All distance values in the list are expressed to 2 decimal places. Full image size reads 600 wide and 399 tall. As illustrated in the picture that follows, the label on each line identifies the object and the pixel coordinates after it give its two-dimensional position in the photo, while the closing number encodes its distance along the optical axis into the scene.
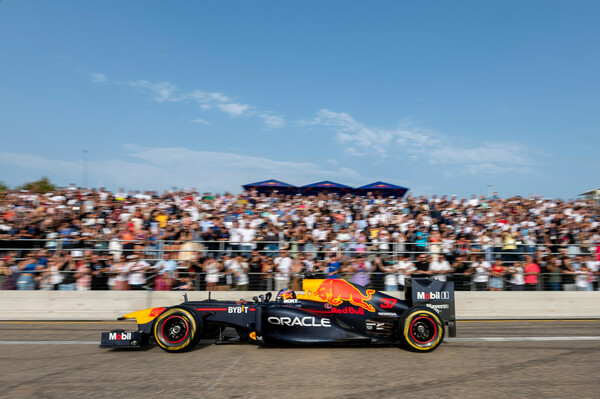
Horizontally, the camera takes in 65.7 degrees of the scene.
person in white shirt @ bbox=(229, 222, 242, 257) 12.46
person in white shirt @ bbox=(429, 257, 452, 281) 11.56
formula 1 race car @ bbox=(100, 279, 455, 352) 7.51
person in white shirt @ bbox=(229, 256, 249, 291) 11.41
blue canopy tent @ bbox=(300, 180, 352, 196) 20.42
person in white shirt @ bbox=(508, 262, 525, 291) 11.73
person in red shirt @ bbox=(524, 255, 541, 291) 11.73
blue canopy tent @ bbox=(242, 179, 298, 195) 20.02
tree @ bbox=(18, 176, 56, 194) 39.33
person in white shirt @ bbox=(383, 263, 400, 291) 11.53
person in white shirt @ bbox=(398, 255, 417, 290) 11.53
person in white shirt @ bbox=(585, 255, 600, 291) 11.84
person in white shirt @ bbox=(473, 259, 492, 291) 11.65
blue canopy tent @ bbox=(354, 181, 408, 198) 20.58
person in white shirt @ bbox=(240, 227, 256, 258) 12.96
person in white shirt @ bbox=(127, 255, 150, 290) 11.36
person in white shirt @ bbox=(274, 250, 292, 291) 11.37
